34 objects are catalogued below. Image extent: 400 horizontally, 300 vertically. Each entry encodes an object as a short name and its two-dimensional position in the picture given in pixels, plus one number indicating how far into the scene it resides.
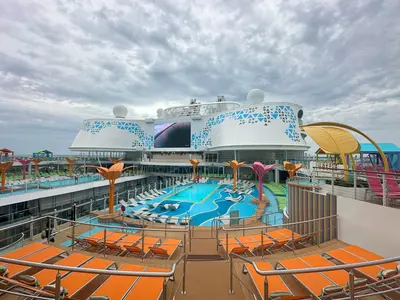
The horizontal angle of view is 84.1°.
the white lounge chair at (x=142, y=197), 17.48
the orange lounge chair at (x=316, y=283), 3.17
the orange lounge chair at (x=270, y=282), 3.56
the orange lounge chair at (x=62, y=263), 3.82
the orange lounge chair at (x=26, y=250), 4.68
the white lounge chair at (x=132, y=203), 15.65
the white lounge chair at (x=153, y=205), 14.99
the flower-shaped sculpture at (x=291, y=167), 16.83
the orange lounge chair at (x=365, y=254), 4.41
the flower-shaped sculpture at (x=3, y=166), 15.22
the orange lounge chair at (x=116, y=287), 3.37
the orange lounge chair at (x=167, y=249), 5.40
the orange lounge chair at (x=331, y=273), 3.35
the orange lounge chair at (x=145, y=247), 5.43
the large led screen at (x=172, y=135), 37.72
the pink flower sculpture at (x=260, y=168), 16.17
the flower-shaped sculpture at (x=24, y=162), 22.38
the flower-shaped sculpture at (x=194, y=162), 27.35
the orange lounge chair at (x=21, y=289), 2.97
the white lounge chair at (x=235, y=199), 16.36
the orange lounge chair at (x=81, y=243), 6.02
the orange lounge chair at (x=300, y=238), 6.05
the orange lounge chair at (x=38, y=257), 4.03
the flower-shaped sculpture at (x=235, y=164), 20.69
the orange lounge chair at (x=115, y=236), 6.47
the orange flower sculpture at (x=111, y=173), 12.76
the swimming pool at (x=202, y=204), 13.20
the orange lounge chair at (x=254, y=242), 5.77
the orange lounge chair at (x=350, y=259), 4.06
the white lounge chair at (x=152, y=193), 19.01
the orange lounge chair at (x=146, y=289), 3.31
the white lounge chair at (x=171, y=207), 14.43
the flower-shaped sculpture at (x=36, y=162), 26.16
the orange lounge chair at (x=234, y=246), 5.38
